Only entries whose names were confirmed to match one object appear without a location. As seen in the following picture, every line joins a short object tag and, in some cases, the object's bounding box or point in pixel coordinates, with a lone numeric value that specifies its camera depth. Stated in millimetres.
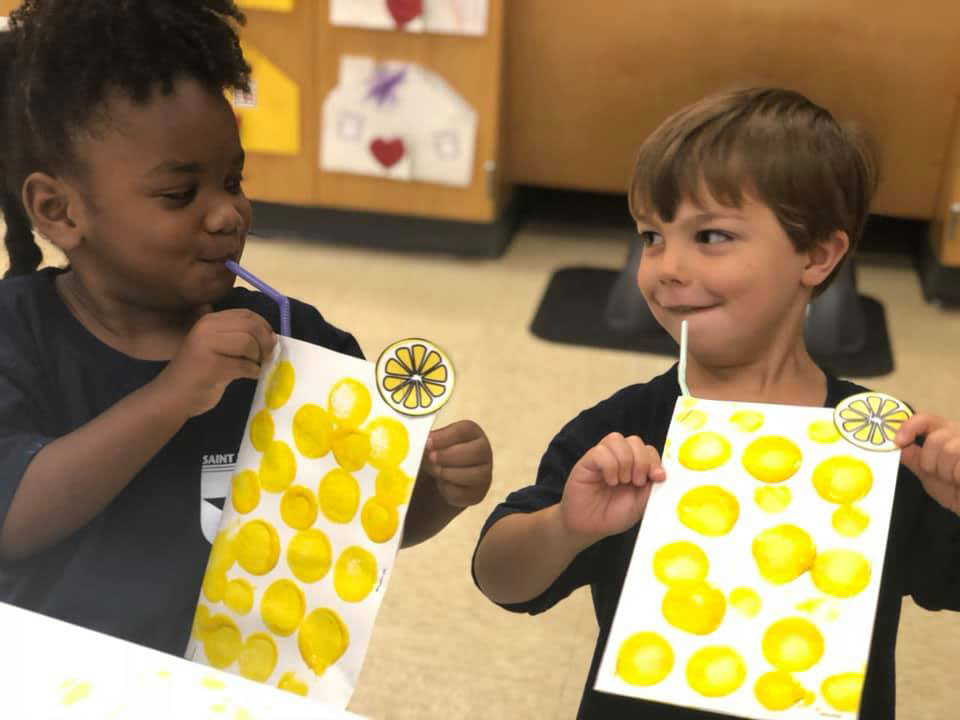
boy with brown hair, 628
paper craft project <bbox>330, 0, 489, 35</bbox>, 1890
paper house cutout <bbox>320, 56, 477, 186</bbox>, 1915
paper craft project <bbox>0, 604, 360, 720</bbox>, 555
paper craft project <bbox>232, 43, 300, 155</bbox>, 1358
